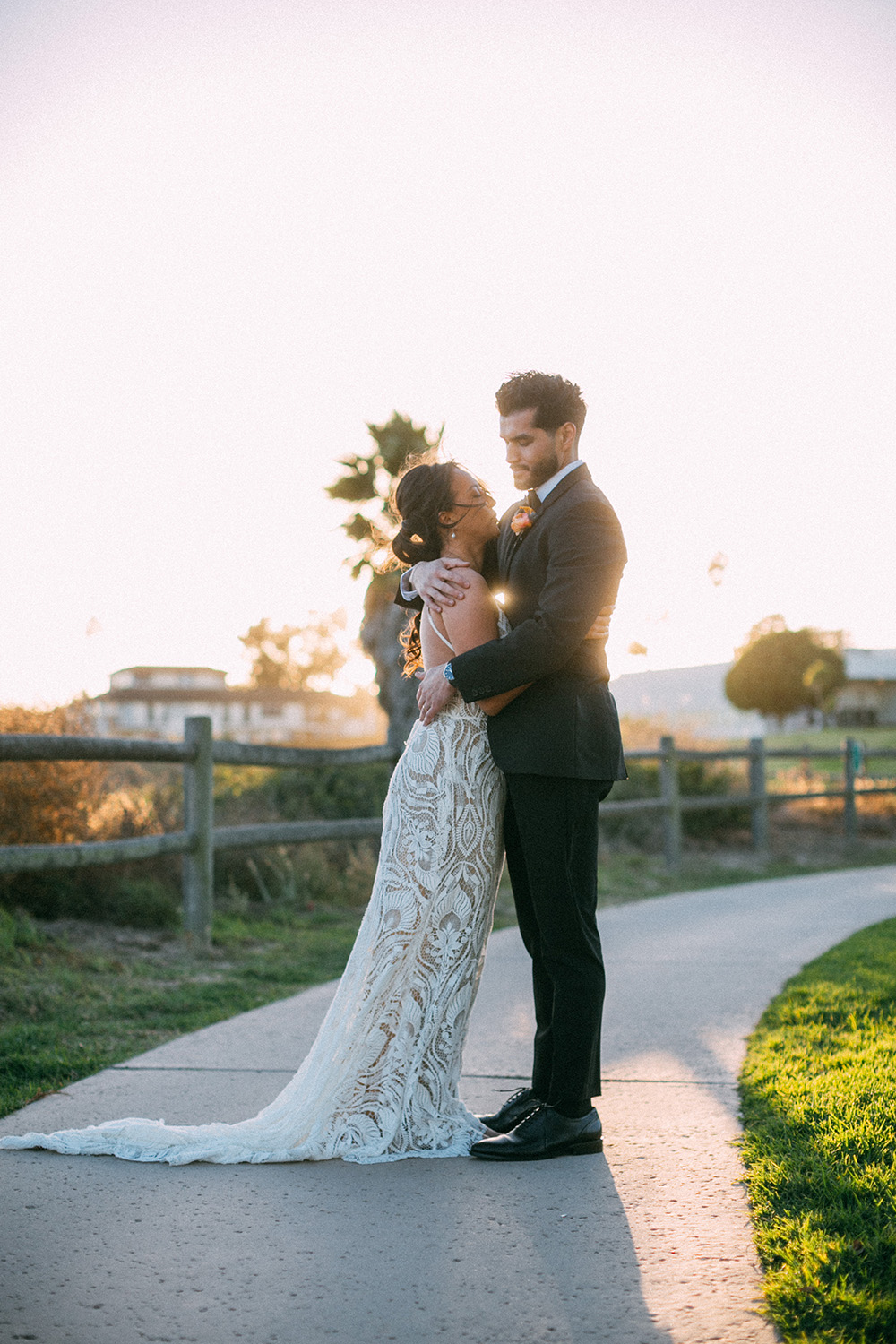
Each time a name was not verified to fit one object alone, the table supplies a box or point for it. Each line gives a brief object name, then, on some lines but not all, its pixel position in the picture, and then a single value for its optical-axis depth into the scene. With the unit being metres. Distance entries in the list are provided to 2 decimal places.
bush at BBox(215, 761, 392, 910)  8.19
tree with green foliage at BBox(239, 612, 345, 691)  95.25
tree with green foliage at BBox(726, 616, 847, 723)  55.31
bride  2.88
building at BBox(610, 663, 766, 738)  64.25
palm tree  14.29
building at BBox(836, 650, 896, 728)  67.00
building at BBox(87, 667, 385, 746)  77.44
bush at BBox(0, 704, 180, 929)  6.81
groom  2.84
